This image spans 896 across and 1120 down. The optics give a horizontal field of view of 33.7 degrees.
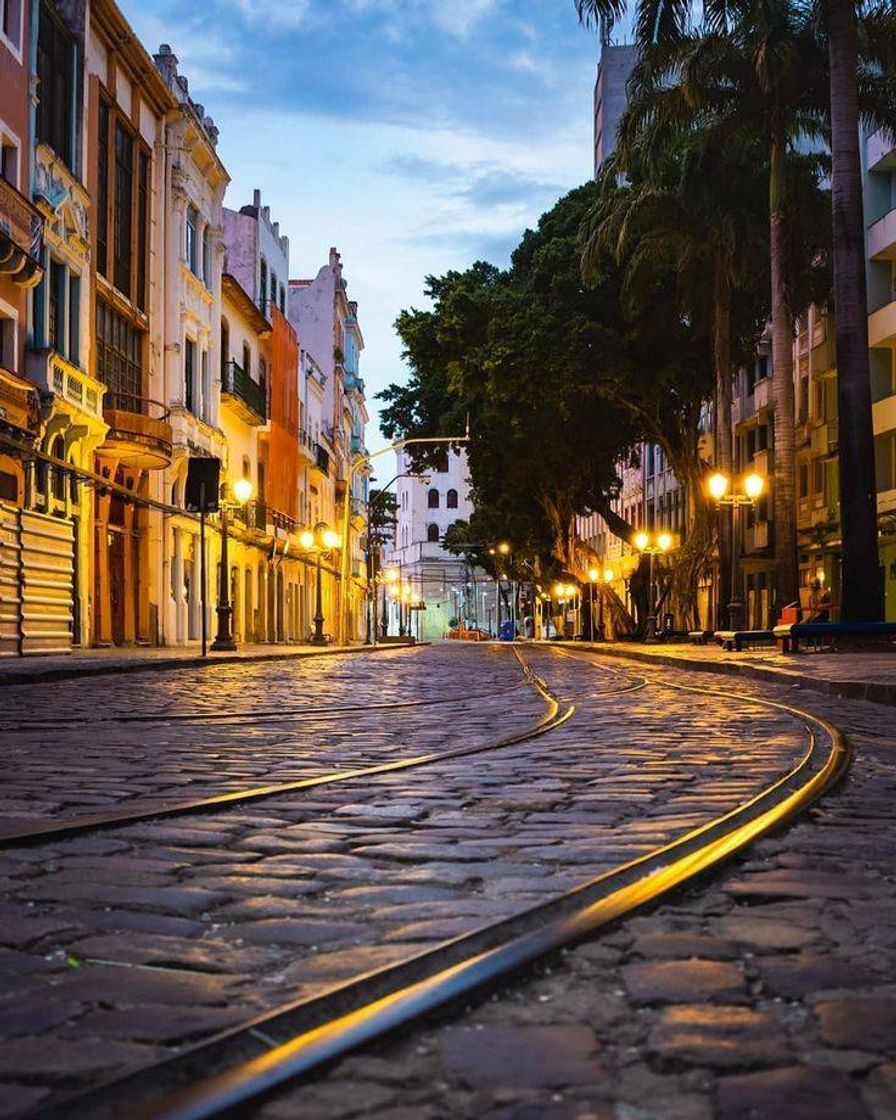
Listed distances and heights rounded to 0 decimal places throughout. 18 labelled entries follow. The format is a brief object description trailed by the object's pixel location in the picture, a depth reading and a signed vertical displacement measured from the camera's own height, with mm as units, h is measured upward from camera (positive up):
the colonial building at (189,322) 36344 +8478
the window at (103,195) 31516 +9644
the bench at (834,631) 23453 +72
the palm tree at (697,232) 34125 +9621
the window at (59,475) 27422 +3208
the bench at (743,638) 27891 -29
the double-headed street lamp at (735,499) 30250 +2885
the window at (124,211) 33219 +9900
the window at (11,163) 25359 +8320
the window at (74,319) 28328 +6309
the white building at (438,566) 144375 +7431
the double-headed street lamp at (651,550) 42194 +2578
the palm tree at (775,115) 28859 +10795
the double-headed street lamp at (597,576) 47469 +2048
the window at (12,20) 25156 +10725
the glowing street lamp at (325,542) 42969 +2964
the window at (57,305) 27609 +6421
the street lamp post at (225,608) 29547 +742
